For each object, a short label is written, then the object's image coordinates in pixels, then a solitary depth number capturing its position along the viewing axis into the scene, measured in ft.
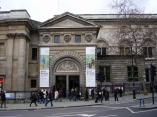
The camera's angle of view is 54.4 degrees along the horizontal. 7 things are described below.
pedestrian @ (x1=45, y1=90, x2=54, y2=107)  58.44
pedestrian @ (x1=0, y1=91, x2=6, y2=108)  58.19
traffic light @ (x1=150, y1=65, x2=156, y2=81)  51.25
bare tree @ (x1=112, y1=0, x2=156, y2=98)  78.70
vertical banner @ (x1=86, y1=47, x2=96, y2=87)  75.54
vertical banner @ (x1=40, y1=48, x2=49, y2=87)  75.99
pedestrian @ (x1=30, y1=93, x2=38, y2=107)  58.60
